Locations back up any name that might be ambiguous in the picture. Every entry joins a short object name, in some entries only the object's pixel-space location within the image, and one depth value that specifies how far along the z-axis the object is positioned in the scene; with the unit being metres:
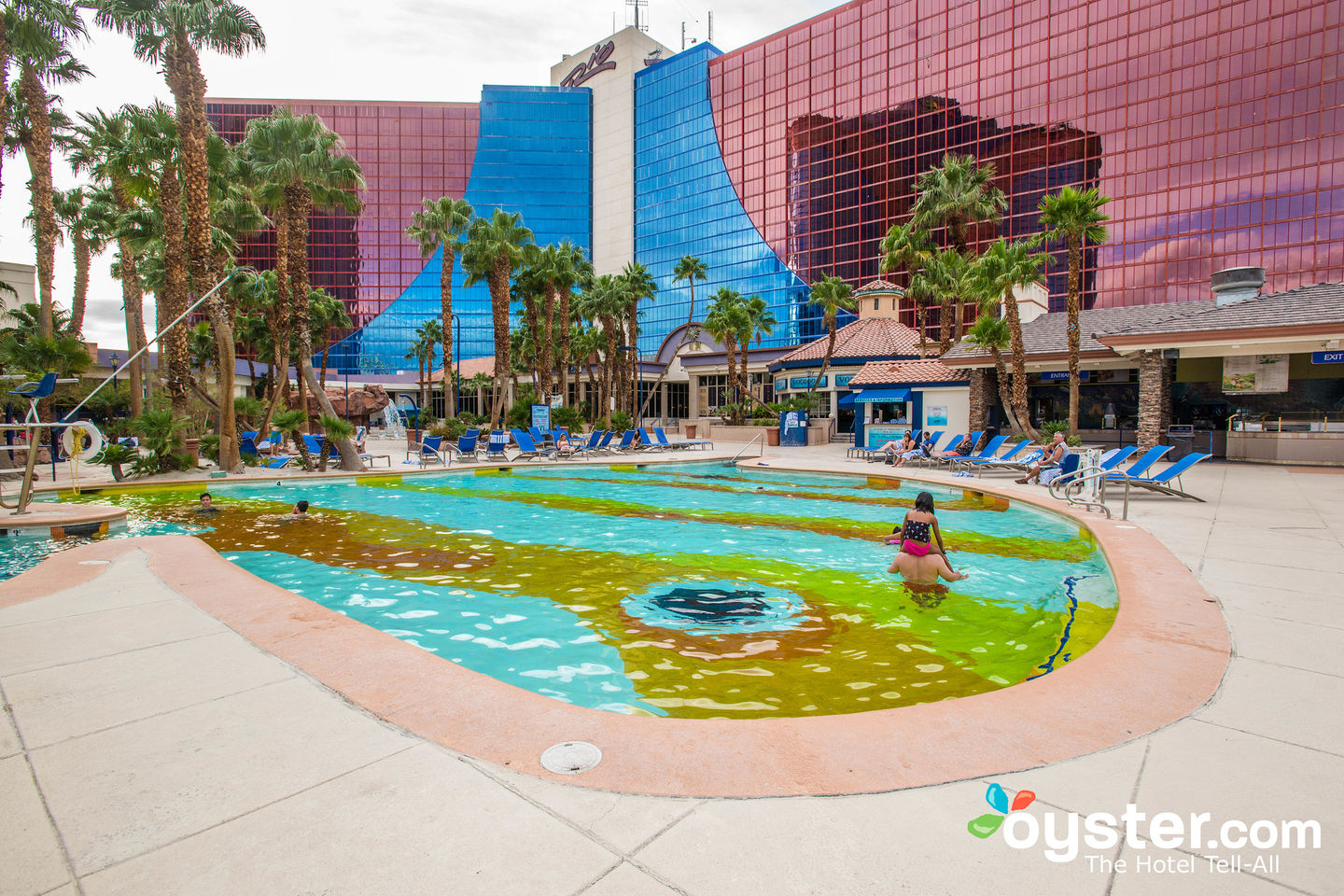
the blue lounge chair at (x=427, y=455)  20.74
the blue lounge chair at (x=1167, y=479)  11.77
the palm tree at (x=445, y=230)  32.94
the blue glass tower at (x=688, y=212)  72.94
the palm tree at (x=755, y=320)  38.09
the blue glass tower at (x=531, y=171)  89.19
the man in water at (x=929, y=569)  7.01
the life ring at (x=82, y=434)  9.77
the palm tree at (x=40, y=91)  20.52
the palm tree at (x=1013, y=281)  22.61
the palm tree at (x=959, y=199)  32.66
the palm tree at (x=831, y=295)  37.88
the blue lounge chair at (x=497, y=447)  23.91
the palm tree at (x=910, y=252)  36.25
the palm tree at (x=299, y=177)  19.48
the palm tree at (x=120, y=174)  18.45
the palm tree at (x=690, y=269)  46.34
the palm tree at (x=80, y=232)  26.64
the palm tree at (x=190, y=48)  16.75
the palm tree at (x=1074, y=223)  21.47
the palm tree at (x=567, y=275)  35.50
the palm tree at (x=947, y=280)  29.56
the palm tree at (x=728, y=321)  37.56
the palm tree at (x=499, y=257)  32.00
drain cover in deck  2.76
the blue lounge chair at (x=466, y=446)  22.66
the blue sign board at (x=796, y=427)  32.22
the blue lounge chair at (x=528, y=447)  24.25
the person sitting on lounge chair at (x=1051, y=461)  15.41
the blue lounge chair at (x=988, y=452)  18.43
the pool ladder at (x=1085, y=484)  10.70
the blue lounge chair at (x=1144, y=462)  12.56
